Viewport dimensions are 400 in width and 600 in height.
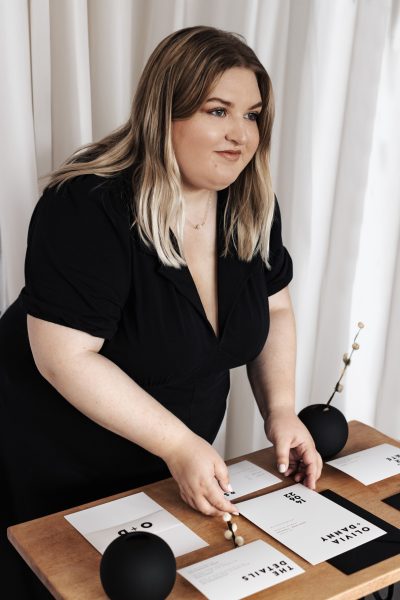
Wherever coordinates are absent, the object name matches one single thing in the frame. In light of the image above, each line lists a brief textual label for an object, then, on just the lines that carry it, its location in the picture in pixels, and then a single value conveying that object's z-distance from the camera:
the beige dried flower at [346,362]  1.58
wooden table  1.09
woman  1.27
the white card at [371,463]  1.43
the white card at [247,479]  1.37
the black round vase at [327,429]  1.45
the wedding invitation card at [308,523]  1.19
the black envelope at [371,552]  1.16
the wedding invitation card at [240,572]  1.08
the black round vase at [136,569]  1.00
